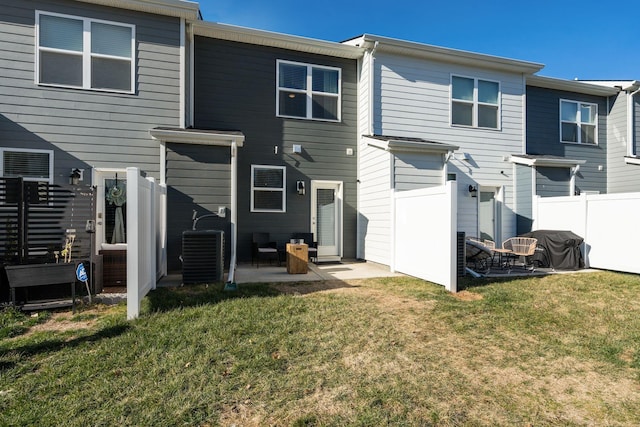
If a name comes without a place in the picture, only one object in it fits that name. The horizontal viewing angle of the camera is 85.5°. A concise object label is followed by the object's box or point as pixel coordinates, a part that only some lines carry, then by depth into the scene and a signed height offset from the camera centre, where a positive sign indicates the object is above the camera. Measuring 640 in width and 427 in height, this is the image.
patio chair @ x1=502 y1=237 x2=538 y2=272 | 7.86 -0.72
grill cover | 8.22 -0.82
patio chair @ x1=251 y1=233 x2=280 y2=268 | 8.07 -0.81
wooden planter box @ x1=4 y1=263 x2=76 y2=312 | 4.51 -0.85
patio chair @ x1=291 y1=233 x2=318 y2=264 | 8.80 -0.62
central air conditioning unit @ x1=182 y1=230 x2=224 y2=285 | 6.04 -0.76
